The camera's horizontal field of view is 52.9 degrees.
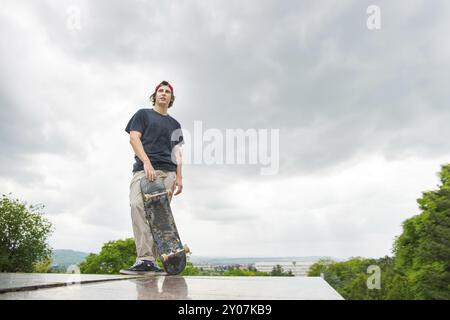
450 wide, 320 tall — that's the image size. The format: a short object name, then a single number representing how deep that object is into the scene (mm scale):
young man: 6852
